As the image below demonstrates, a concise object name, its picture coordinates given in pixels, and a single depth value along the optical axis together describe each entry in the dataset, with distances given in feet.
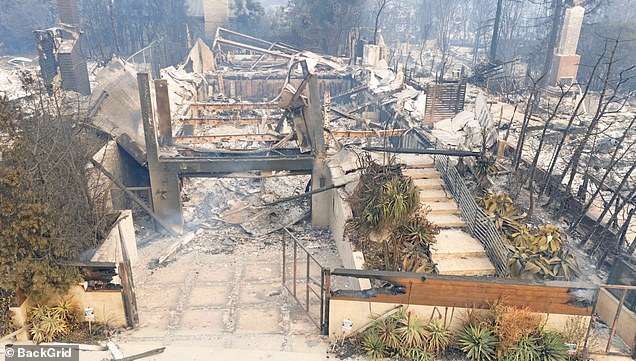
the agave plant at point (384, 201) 27.61
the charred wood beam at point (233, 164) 37.27
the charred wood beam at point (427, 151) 34.34
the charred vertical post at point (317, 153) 37.70
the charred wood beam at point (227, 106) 53.78
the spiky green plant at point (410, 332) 21.15
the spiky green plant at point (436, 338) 21.18
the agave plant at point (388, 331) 21.24
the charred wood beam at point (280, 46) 99.85
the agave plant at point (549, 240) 25.13
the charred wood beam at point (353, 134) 44.65
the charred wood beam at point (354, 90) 76.21
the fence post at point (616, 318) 20.41
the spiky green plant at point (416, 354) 20.85
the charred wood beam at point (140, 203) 32.58
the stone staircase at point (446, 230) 26.11
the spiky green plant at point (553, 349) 20.42
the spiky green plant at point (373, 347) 21.09
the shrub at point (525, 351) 20.30
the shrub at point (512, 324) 20.34
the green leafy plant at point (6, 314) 21.72
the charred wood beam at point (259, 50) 93.72
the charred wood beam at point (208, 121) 46.98
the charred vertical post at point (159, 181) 35.86
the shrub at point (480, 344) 20.73
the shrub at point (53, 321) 21.81
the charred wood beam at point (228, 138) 42.59
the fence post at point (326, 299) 21.38
